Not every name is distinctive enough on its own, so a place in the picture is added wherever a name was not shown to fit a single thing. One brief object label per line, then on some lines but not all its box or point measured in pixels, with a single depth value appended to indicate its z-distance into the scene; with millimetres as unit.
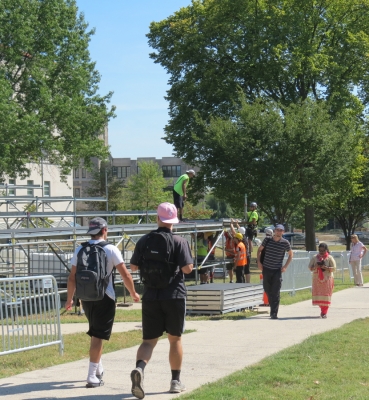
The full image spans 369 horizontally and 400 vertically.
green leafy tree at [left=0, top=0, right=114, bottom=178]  28641
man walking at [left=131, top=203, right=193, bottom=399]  6902
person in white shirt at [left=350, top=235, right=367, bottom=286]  23420
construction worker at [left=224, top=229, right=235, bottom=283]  20638
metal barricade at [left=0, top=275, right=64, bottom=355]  8875
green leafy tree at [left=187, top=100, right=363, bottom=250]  32594
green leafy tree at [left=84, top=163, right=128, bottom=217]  68312
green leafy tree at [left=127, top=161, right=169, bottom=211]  68250
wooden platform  14195
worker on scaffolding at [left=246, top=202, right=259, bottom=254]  21266
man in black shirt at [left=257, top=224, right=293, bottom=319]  13625
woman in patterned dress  14227
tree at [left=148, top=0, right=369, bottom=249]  36625
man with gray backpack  7105
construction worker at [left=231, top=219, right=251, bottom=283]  19000
